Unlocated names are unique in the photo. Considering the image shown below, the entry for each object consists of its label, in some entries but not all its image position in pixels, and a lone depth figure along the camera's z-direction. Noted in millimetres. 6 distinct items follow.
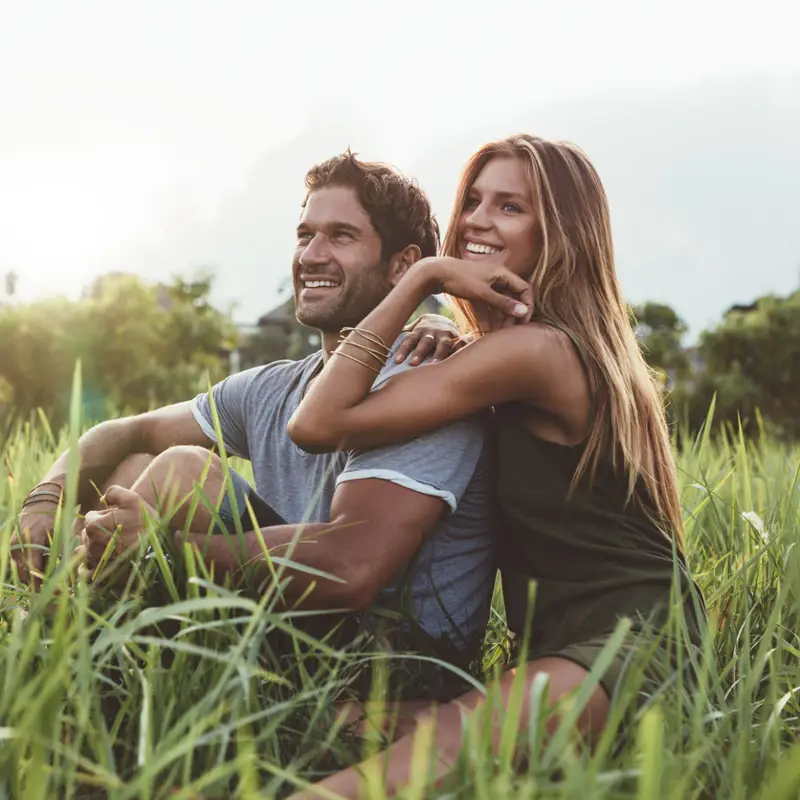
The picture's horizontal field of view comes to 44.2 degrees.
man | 2076
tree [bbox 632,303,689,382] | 29812
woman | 2254
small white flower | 2713
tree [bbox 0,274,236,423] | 26250
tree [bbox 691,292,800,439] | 20875
